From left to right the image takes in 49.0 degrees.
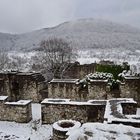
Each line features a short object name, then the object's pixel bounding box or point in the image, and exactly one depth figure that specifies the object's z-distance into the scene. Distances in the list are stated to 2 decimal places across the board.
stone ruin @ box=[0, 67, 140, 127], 7.24
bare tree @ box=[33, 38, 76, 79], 14.91
